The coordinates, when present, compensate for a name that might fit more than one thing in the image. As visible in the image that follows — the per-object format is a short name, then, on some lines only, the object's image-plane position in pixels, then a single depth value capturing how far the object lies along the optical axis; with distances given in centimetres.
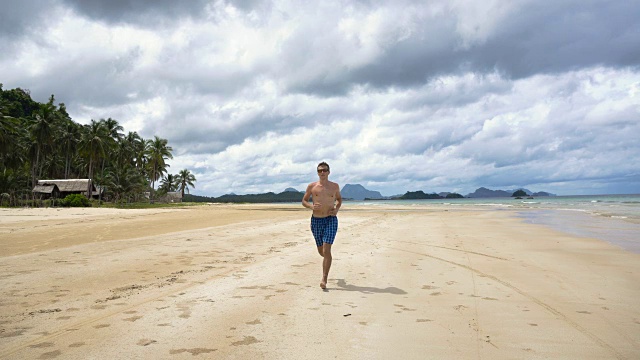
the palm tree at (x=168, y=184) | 8787
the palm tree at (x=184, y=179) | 9662
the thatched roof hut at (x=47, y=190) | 4969
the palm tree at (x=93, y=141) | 5134
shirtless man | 567
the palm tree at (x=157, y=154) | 6956
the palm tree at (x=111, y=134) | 5541
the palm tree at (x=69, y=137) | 5428
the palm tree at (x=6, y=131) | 3891
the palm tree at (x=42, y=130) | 4744
